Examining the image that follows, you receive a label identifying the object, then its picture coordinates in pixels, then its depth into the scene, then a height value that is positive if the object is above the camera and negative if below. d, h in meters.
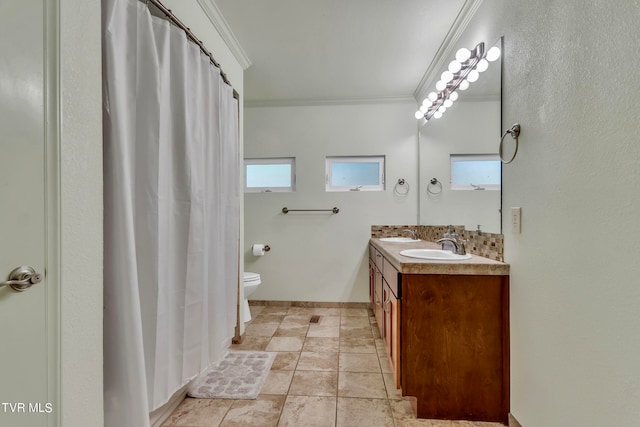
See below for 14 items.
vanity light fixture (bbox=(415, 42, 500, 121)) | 1.60 +0.93
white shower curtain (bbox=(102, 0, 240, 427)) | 0.98 +0.00
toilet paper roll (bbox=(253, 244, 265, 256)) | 3.01 -0.43
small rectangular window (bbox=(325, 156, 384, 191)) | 3.08 +0.43
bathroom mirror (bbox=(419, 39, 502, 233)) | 1.52 +0.44
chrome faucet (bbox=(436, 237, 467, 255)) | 1.79 -0.23
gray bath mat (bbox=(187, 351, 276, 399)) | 1.62 -1.07
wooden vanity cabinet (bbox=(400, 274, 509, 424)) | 1.38 -0.68
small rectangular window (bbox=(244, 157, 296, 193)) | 3.16 +0.42
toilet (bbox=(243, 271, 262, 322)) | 2.54 -0.70
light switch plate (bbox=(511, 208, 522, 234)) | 1.27 -0.04
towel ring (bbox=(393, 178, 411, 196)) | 2.98 +0.27
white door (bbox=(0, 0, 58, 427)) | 0.68 -0.02
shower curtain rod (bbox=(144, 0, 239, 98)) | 1.18 +0.88
